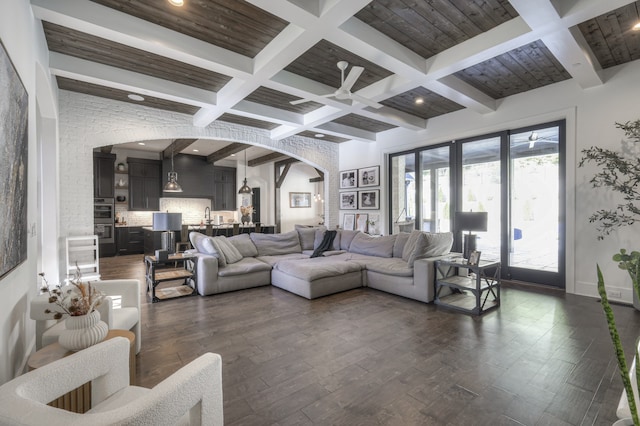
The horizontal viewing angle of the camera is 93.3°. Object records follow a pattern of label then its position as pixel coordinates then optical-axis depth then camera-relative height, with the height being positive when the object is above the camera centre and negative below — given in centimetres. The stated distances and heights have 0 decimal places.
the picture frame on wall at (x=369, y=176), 720 +86
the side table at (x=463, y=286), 367 -95
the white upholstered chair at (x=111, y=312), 206 -77
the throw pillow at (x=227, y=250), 478 -61
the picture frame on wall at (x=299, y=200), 1167 +49
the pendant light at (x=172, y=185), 706 +65
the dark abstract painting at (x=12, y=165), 150 +27
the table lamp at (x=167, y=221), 438 -13
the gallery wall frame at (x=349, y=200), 770 +30
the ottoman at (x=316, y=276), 426 -96
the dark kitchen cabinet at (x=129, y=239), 862 -77
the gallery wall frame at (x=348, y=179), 771 +85
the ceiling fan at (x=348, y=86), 333 +150
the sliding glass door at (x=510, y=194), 475 +30
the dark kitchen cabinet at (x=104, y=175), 792 +102
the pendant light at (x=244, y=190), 858 +64
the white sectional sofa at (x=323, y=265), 423 -82
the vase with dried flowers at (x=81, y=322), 177 -66
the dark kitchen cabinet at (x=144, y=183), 891 +89
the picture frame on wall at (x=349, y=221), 772 -24
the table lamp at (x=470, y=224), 433 -19
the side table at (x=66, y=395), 159 -95
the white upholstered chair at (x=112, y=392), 93 -66
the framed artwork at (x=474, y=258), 381 -60
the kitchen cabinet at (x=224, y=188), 1031 +85
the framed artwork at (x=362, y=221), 745 -23
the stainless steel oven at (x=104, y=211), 811 +6
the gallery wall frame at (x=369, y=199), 720 +30
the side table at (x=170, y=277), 425 -97
